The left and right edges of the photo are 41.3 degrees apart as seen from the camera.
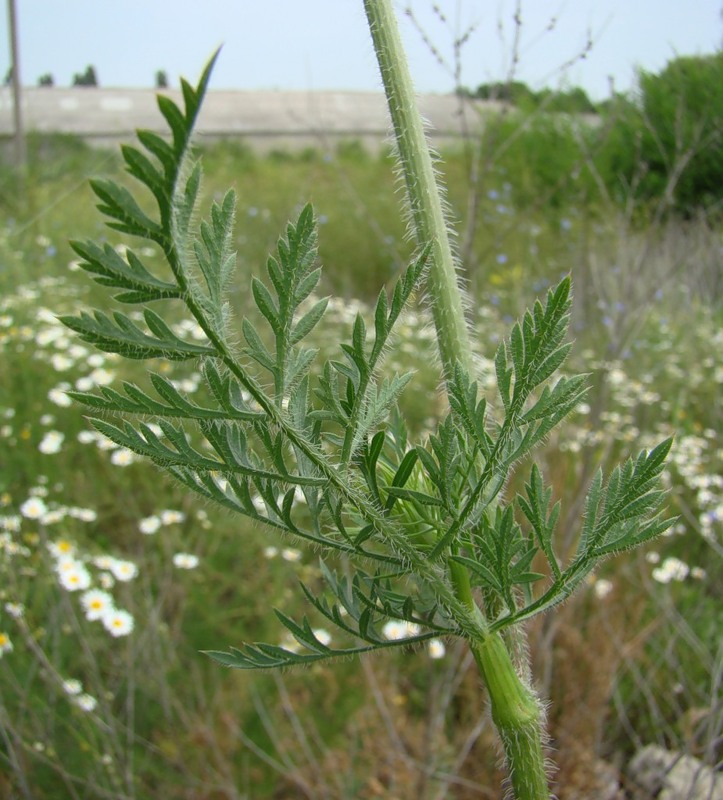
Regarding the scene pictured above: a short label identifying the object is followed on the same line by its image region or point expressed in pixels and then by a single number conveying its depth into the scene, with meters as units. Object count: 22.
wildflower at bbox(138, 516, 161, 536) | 0.77
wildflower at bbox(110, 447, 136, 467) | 0.83
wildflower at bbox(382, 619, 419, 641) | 0.67
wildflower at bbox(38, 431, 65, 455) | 0.85
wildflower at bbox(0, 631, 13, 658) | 0.65
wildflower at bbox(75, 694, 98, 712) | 0.56
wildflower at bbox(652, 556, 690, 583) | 0.81
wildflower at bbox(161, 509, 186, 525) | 0.77
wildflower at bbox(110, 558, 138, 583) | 0.68
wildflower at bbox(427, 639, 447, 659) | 0.66
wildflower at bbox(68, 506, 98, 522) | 0.75
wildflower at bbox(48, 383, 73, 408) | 0.94
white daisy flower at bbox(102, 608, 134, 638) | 0.64
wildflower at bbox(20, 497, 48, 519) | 0.69
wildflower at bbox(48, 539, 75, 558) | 0.71
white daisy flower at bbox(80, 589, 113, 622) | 0.67
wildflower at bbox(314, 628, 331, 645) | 0.67
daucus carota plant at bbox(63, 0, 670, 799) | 0.16
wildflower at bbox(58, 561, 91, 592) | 0.66
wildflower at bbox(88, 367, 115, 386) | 0.94
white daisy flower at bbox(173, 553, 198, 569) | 0.72
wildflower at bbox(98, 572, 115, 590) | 0.70
